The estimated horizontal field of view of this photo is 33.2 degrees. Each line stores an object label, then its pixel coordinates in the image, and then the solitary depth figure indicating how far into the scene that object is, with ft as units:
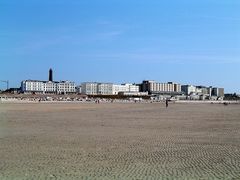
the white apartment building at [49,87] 576.61
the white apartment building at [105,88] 625.00
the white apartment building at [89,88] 619.71
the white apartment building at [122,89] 636.28
